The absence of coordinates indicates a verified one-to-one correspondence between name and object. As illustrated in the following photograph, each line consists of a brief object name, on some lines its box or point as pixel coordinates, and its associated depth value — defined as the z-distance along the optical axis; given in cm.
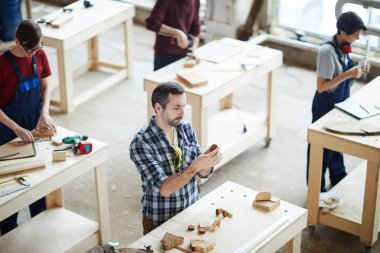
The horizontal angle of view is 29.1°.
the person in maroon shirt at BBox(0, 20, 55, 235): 474
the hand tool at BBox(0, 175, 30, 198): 441
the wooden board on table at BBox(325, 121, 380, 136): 505
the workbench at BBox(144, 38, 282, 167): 580
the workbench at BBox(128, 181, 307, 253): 396
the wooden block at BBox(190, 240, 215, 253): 385
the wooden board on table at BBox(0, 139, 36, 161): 472
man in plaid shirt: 398
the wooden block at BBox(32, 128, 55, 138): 500
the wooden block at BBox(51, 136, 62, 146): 492
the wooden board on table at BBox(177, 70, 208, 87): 581
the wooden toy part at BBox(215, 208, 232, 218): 419
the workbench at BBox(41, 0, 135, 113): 707
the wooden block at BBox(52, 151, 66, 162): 473
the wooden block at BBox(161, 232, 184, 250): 387
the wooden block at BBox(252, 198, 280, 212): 422
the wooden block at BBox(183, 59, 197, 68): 621
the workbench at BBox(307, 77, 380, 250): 496
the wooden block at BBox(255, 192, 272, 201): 424
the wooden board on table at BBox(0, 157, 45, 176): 458
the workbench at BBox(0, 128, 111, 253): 454
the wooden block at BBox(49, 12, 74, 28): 720
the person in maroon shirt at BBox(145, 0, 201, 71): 618
